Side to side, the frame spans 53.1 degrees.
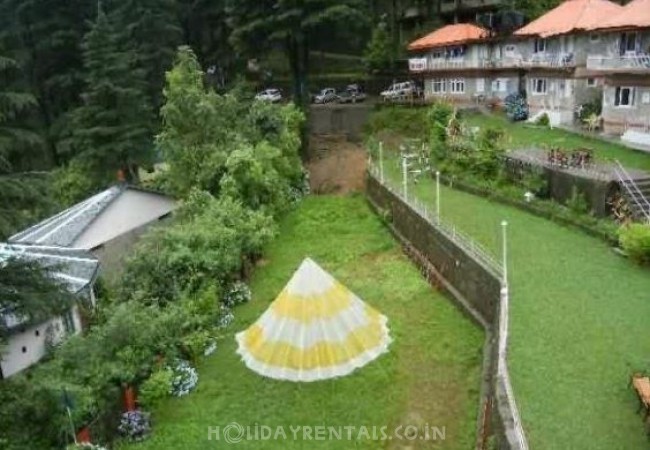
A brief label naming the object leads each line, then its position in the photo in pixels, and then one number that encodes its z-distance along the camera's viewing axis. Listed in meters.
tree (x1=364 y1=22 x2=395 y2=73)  51.62
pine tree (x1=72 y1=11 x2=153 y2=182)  38.94
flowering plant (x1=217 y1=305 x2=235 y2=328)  21.08
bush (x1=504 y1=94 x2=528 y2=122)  38.62
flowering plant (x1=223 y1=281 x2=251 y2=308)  22.63
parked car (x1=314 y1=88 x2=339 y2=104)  51.78
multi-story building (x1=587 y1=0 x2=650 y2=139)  29.83
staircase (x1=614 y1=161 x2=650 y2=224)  21.42
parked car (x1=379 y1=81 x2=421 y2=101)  48.09
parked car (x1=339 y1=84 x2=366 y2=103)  51.06
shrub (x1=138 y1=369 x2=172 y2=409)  16.39
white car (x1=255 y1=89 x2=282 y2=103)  50.98
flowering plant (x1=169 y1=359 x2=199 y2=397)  16.92
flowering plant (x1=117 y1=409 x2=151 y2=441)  15.23
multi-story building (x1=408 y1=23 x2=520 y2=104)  43.22
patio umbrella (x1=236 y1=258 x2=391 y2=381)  15.21
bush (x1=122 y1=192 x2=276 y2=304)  21.48
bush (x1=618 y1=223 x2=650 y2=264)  18.84
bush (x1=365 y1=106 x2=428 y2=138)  41.91
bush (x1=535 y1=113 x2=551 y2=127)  36.48
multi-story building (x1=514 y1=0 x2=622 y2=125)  35.06
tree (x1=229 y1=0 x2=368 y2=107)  39.59
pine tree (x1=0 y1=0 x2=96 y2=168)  44.56
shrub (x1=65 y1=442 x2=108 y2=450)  13.38
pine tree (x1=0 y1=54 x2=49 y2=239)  13.69
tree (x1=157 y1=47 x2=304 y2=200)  28.25
